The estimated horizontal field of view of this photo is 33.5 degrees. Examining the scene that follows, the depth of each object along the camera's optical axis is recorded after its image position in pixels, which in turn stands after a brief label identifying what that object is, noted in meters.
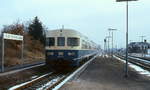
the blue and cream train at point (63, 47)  18.34
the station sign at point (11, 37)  17.67
